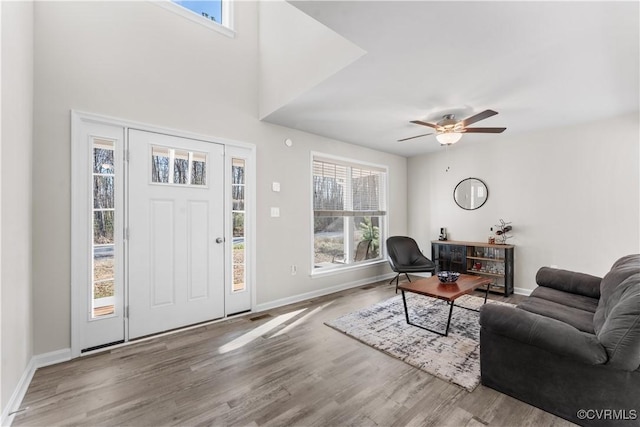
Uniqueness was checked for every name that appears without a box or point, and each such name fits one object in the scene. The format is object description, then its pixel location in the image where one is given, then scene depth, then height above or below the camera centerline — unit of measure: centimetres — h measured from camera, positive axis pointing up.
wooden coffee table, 280 -82
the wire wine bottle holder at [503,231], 439 -28
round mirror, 472 +35
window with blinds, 443 +3
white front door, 278 -20
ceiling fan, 309 +95
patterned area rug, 223 -124
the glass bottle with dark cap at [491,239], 445 -42
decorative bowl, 322 -74
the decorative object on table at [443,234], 512 -38
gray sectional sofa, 152 -89
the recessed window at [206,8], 320 +249
